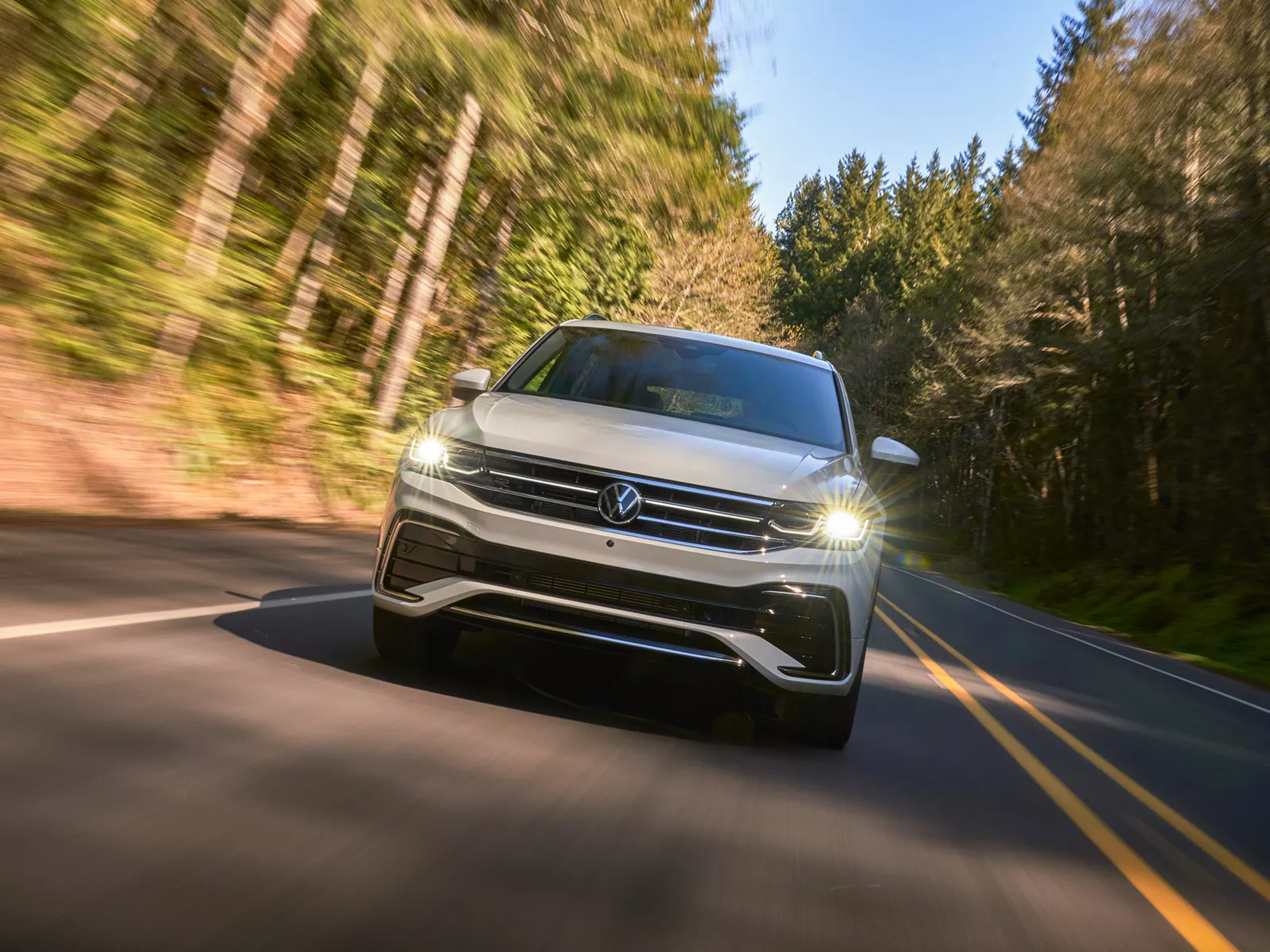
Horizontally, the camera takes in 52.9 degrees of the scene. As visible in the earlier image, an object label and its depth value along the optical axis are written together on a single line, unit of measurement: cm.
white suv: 514
